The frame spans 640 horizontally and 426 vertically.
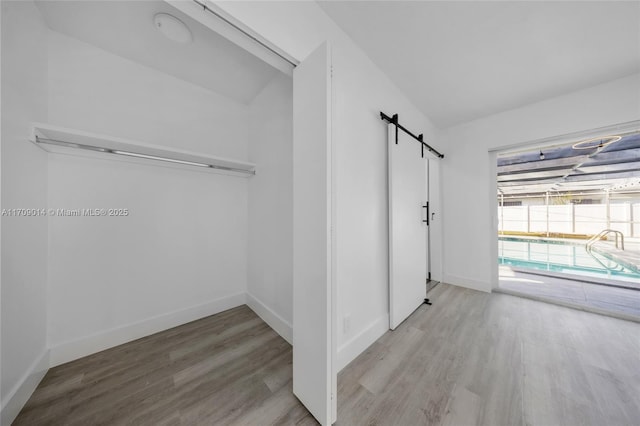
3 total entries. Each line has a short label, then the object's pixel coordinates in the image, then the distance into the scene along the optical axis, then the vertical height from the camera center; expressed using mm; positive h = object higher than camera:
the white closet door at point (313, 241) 1032 -158
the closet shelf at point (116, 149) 1320 +538
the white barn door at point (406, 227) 2000 -145
